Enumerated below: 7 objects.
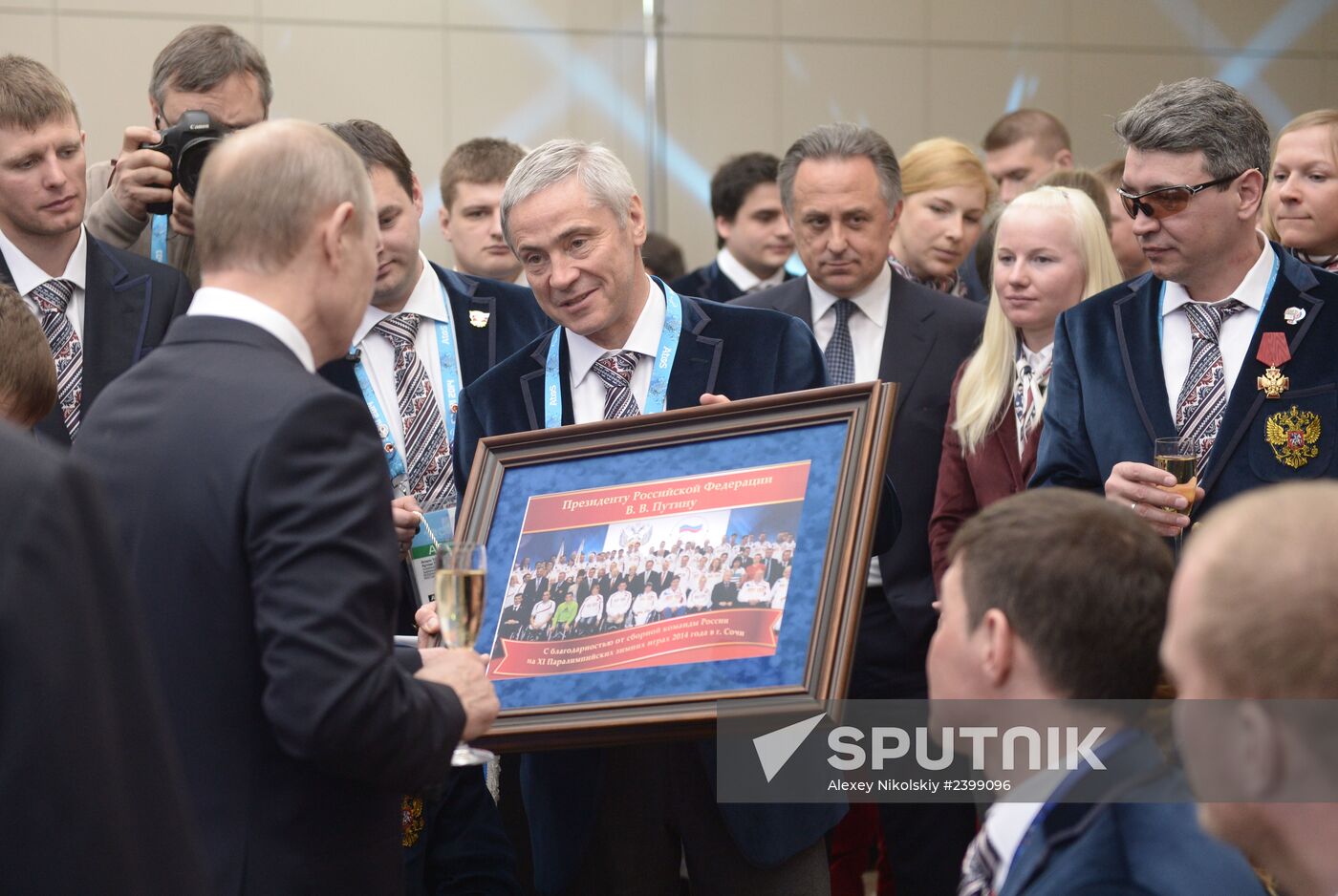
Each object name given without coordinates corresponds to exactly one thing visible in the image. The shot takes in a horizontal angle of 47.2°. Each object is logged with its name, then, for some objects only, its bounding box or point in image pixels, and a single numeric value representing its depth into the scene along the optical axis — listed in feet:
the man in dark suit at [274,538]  6.11
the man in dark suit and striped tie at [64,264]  11.59
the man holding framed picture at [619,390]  9.10
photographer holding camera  12.79
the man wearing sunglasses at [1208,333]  9.56
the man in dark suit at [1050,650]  5.49
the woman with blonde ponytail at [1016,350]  11.88
